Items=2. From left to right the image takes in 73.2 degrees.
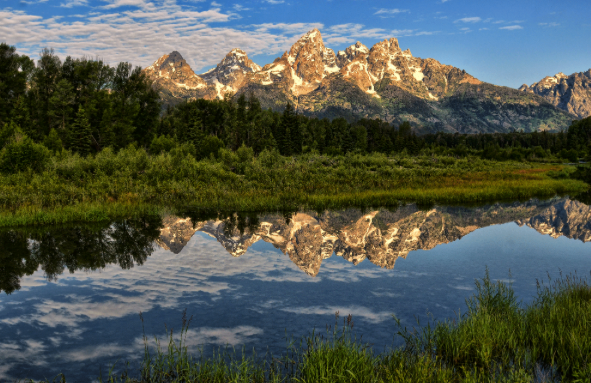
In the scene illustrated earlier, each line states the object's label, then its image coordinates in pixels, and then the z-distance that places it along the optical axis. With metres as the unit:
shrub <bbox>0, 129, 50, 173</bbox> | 36.34
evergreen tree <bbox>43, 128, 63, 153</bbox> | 56.36
